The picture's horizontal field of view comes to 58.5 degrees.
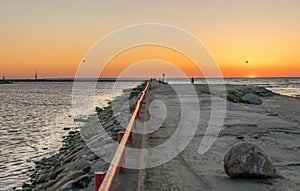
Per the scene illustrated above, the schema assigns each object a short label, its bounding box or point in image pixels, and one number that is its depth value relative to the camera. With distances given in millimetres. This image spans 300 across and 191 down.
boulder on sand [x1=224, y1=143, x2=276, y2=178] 5025
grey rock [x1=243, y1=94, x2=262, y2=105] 19375
